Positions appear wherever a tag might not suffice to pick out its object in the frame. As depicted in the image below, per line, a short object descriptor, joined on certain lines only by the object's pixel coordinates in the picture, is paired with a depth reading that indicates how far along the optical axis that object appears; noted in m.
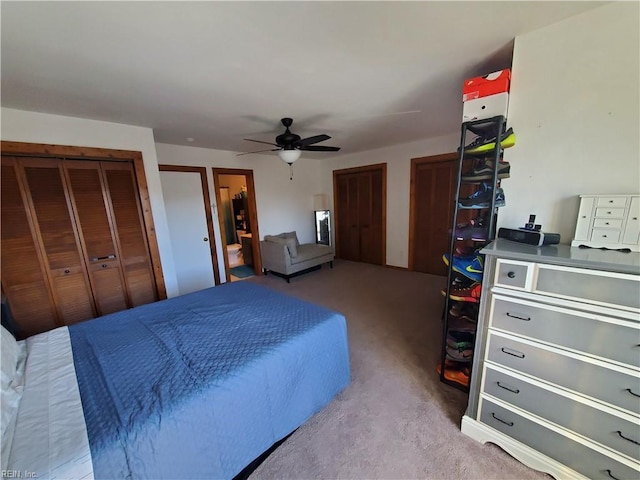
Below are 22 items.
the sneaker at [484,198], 1.48
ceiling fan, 2.60
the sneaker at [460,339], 1.74
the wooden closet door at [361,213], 4.93
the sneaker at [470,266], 1.54
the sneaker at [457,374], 1.78
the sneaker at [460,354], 1.77
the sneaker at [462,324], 1.71
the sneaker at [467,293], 1.57
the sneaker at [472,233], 1.55
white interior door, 3.73
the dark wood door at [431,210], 4.04
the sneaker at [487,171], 1.48
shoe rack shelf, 1.45
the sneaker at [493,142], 1.43
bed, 0.90
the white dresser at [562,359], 1.00
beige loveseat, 4.28
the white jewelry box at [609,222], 1.17
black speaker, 1.30
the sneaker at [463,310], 1.76
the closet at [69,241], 2.20
